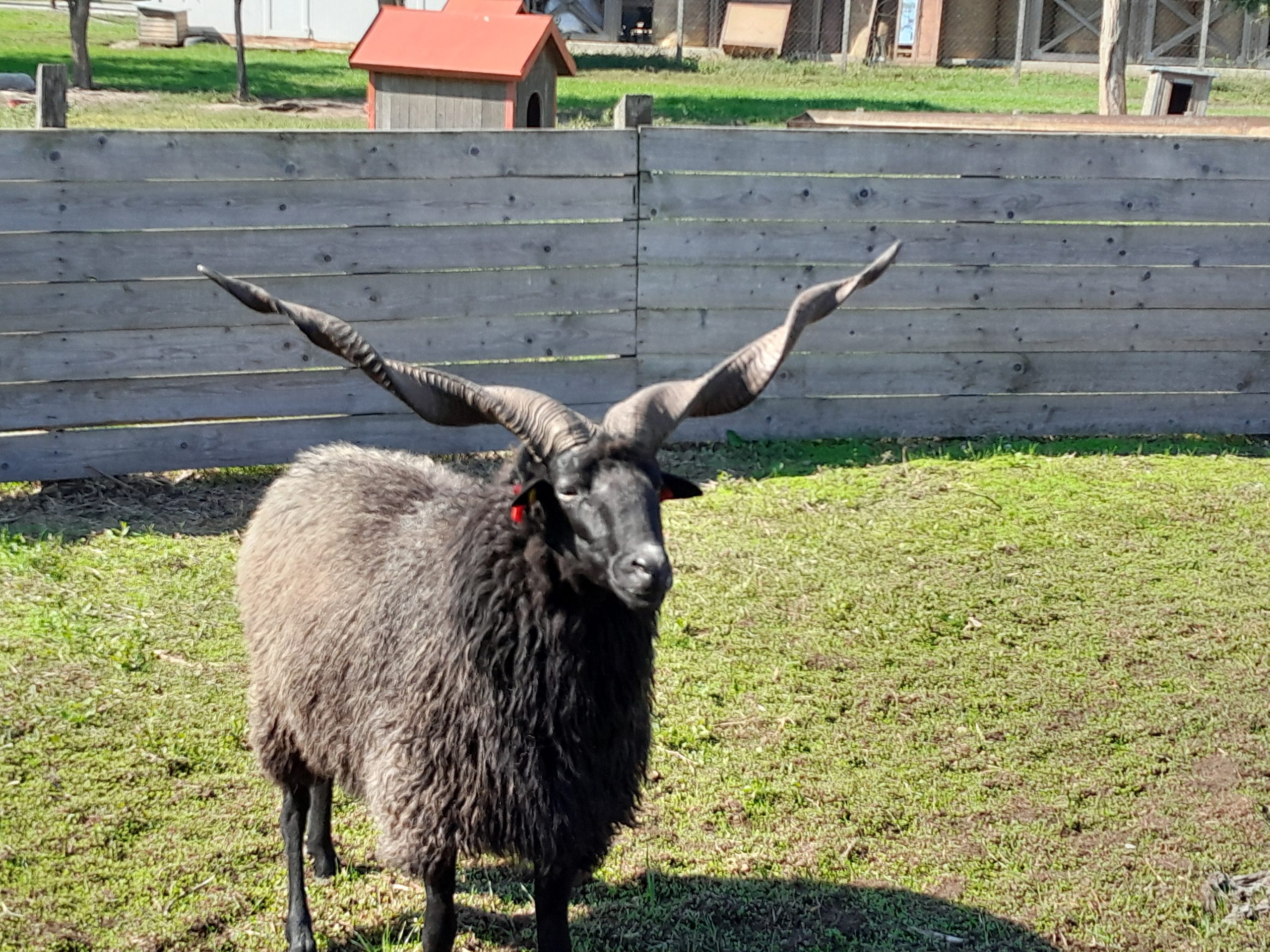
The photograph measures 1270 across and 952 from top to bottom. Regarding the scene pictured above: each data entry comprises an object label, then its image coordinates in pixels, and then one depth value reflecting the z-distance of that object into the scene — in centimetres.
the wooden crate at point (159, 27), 2862
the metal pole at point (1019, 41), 2486
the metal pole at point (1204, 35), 2535
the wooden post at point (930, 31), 2898
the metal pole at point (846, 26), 2678
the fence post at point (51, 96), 682
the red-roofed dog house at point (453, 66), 1027
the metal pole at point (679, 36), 2739
